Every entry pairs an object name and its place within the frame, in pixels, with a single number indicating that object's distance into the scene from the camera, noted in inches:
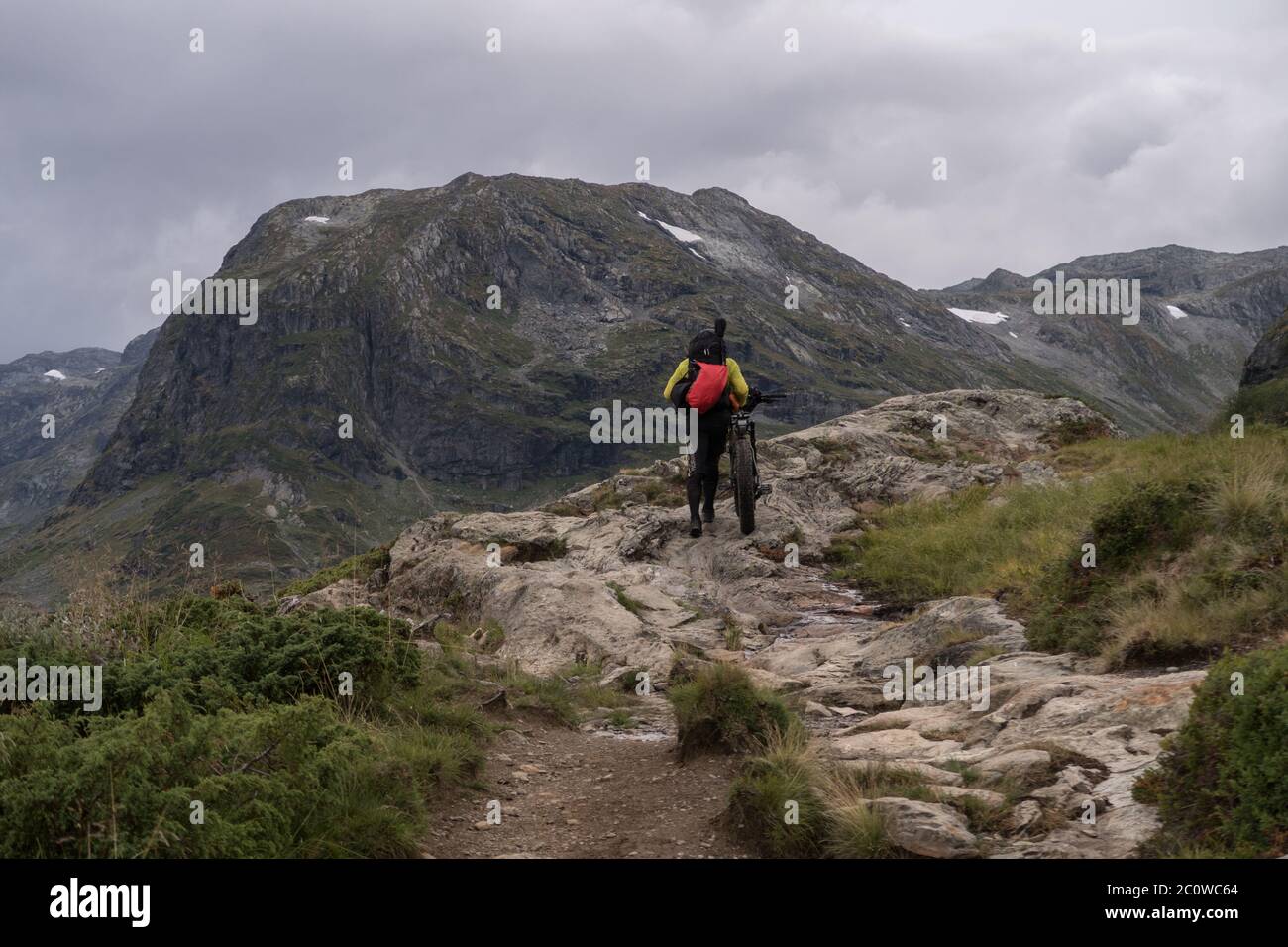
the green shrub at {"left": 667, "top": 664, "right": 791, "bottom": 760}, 272.8
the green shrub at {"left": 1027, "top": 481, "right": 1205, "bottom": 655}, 323.0
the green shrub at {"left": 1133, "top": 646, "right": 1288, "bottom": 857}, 164.1
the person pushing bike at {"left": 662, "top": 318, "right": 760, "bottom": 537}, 561.9
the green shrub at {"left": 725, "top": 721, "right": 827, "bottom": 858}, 201.3
